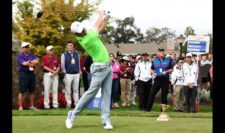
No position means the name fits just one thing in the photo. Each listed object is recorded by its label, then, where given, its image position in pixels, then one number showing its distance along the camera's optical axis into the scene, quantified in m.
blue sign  23.98
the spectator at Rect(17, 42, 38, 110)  16.89
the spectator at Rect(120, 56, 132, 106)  22.52
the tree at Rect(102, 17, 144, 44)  110.25
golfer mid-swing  10.02
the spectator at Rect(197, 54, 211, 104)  23.37
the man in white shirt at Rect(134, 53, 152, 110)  19.23
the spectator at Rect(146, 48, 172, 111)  17.48
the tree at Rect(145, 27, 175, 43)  138.88
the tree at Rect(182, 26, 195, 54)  70.35
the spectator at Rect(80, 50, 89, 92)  19.48
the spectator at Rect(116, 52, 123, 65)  22.67
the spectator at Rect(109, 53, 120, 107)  20.12
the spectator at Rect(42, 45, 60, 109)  17.95
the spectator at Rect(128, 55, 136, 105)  23.79
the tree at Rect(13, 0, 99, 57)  27.23
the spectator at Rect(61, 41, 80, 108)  18.07
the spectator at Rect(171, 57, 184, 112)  19.96
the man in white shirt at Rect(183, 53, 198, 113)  18.88
